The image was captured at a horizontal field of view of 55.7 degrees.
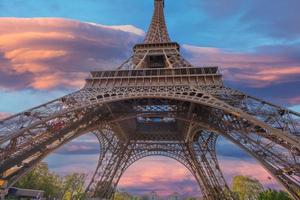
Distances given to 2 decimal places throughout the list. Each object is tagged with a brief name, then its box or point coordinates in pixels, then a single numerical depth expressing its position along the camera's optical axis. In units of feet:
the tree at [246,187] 171.53
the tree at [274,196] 102.65
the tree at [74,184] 185.47
